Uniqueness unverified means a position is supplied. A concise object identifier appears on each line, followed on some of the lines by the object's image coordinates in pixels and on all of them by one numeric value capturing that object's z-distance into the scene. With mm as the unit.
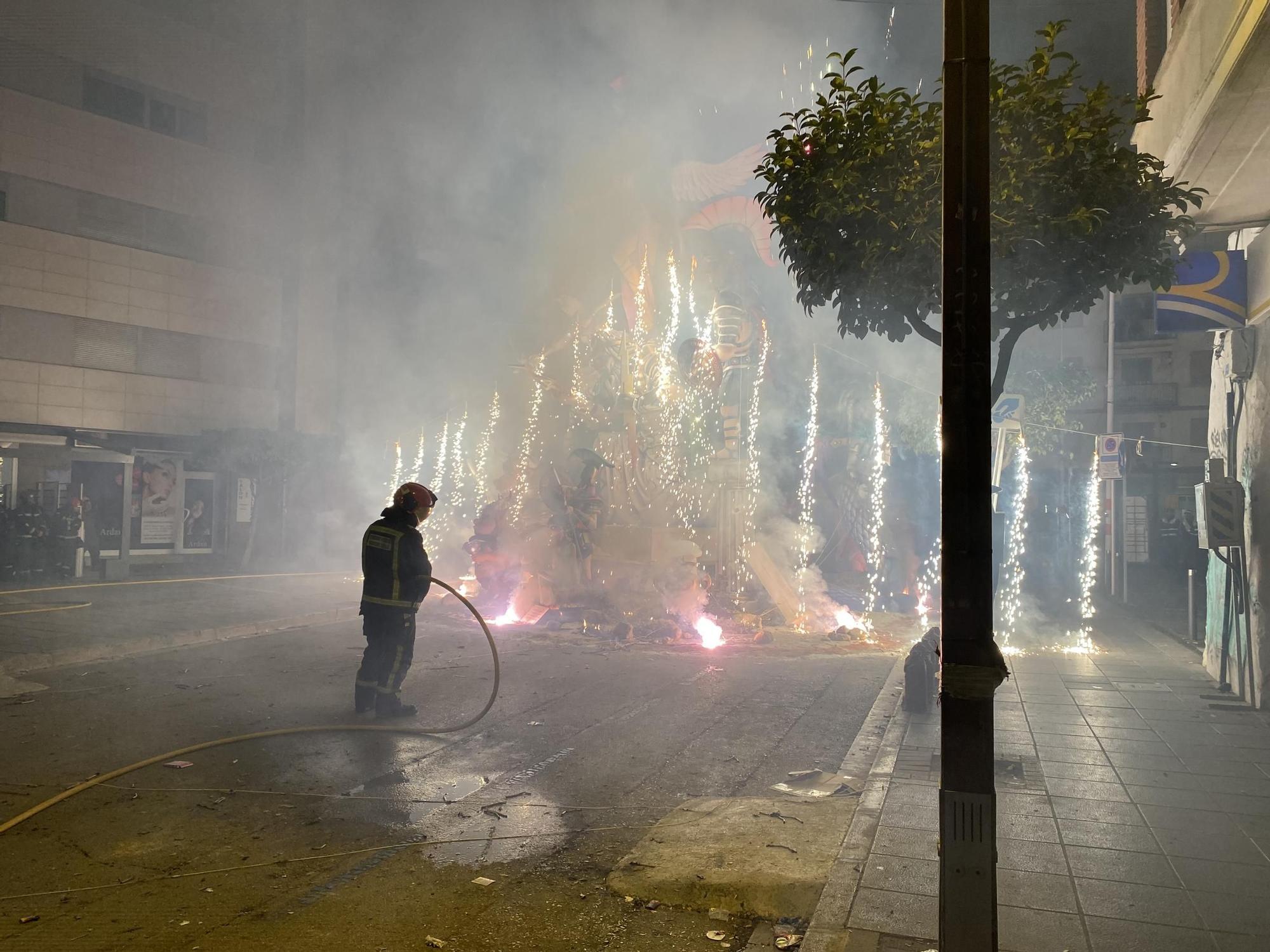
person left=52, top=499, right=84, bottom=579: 17859
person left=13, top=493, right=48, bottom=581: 17391
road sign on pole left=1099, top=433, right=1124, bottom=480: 18359
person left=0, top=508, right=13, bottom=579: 17125
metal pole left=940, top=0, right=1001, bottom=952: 2721
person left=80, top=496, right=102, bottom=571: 20266
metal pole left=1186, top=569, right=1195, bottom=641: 11648
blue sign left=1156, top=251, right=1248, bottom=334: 7645
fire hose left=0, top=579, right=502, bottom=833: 4652
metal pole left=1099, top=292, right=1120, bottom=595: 20344
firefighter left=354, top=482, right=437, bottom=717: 7105
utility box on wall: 7594
